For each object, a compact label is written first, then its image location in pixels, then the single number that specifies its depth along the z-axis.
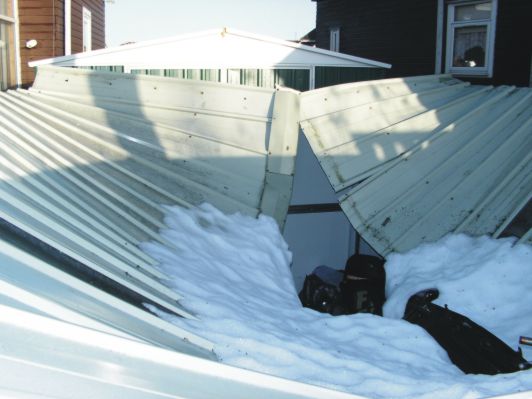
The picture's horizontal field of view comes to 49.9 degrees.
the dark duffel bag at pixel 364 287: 7.52
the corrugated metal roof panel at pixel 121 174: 3.23
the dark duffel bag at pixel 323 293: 7.72
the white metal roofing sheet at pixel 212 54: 10.09
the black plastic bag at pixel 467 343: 4.40
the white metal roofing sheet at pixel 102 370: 1.88
